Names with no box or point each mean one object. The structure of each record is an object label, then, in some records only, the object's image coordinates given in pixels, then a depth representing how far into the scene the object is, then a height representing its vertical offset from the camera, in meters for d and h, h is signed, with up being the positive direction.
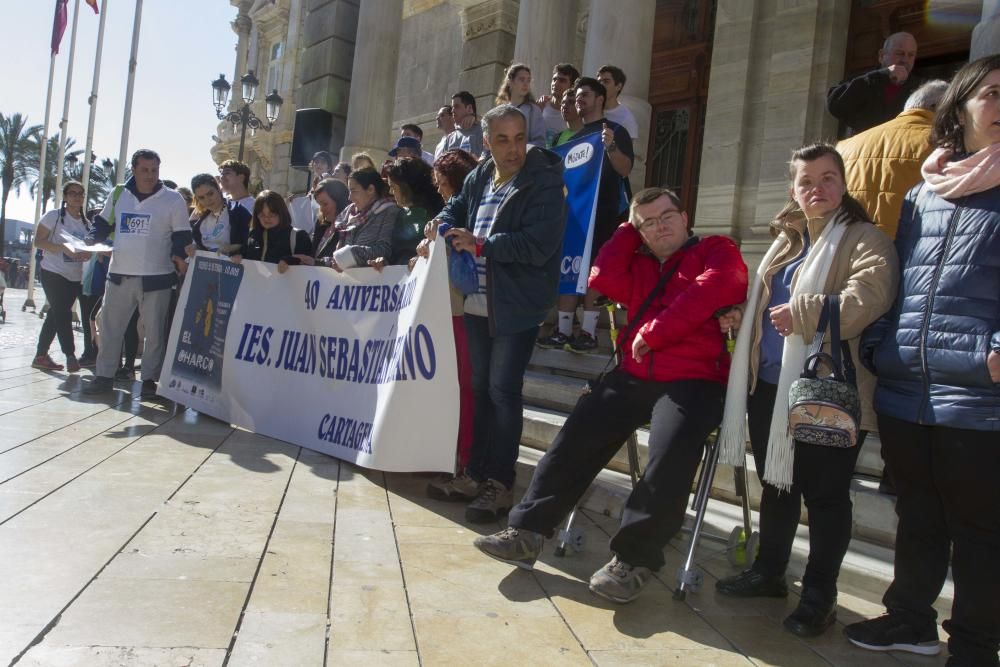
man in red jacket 3.18 -0.18
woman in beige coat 2.95 +0.04
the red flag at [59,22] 23.42 +7.90
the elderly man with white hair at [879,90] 4.60 +1.66
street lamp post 16.50 +4.37
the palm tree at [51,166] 62.25 +10.41
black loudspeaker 14.70 +3.39
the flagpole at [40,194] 24.41 +2.93
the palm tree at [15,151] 60.69 +10.36
